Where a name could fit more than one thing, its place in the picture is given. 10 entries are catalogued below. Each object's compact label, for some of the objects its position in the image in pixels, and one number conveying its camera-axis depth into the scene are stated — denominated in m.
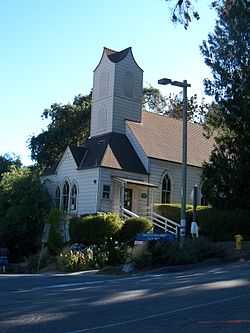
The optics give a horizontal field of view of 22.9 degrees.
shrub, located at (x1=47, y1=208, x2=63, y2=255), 39.06
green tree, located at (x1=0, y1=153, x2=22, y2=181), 72.50
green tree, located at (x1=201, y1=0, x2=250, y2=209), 32.56
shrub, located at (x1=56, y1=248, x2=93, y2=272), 30.16
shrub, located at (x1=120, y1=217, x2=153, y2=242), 36.68
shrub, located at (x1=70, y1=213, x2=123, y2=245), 36.78
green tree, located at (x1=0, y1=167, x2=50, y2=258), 42.84
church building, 41.75
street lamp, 26.25
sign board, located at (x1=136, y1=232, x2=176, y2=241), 28.41
